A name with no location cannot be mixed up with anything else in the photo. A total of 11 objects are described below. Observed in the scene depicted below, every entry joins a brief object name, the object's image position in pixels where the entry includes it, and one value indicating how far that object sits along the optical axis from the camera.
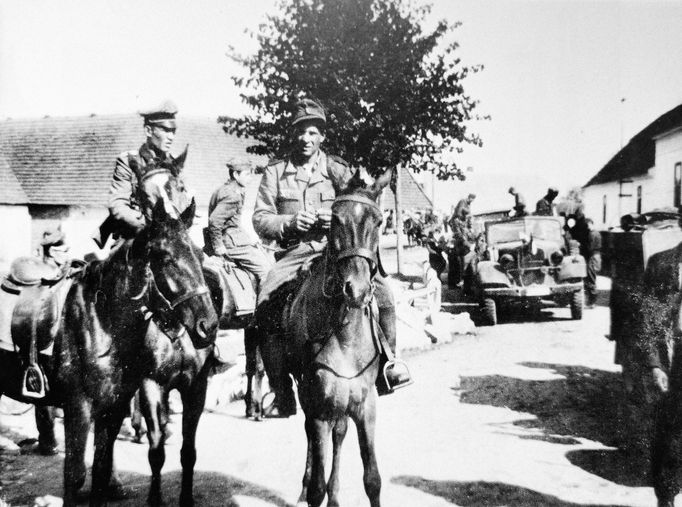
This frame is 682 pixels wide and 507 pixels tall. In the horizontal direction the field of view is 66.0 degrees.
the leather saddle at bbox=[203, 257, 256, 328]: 5.59
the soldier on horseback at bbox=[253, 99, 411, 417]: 4.06
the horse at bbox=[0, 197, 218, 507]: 3.36
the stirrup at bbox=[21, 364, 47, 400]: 3.87
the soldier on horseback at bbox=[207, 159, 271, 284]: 6.77
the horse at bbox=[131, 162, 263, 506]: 3.75
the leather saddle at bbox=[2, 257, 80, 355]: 3.90
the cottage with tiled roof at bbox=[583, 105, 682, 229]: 6.57
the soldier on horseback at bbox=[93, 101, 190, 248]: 4.06
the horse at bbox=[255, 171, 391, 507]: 3.25
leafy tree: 9.98
